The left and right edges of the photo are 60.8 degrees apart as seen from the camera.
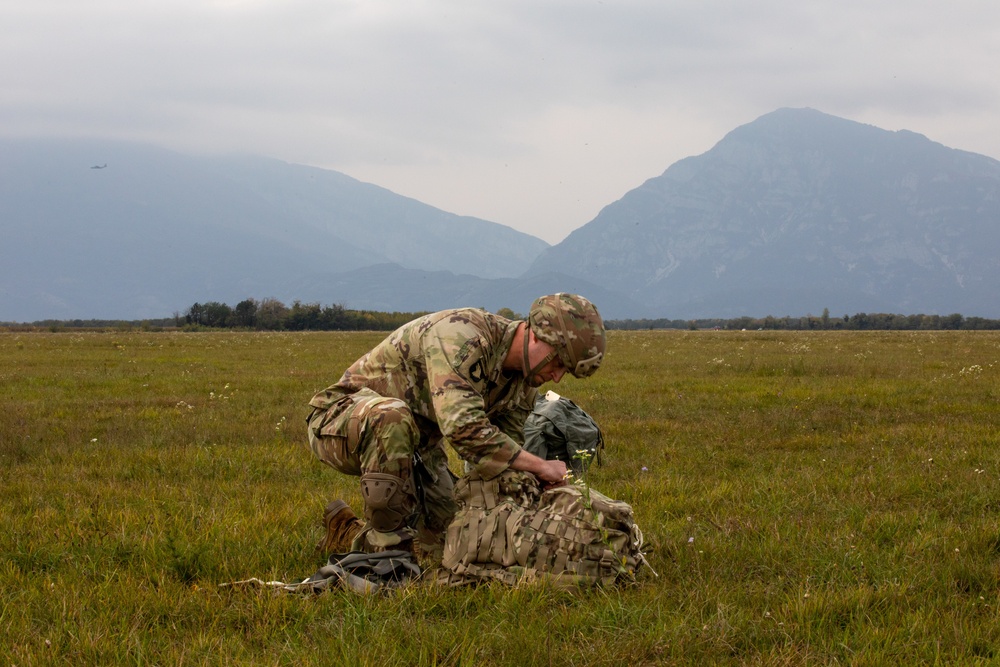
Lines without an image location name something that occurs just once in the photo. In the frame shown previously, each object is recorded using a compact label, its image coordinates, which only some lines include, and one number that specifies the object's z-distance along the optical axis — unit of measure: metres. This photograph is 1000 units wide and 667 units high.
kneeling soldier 4.97
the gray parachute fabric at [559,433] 7.24
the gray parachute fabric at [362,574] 4.67
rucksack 4.85
